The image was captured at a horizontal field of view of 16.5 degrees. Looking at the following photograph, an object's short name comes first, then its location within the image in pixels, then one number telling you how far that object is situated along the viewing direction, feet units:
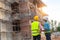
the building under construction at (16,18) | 59.62
